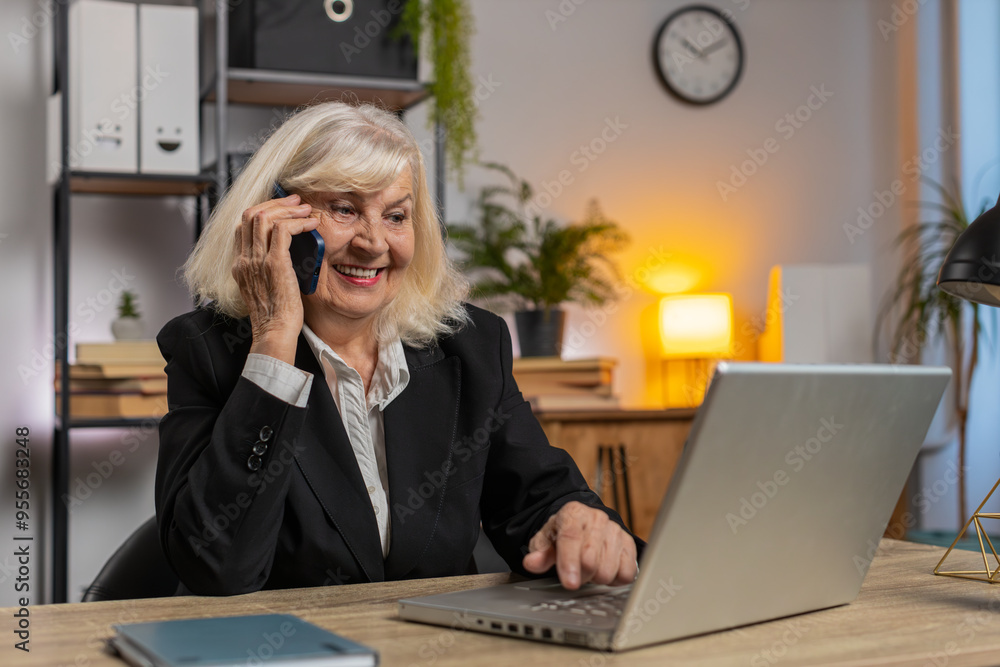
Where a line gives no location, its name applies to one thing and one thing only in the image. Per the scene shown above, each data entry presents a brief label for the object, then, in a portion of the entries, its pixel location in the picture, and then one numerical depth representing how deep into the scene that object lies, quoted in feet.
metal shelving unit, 8.33
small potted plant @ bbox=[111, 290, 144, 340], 8.84
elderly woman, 4.05
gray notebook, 2.42
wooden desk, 2.64
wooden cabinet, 9.57
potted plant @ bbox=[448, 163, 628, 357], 10.25
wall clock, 11.84
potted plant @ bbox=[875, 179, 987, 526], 11.27
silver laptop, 2.56
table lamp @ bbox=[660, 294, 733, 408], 11.06
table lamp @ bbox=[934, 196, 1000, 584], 3.68
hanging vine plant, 9.17
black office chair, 4.64
